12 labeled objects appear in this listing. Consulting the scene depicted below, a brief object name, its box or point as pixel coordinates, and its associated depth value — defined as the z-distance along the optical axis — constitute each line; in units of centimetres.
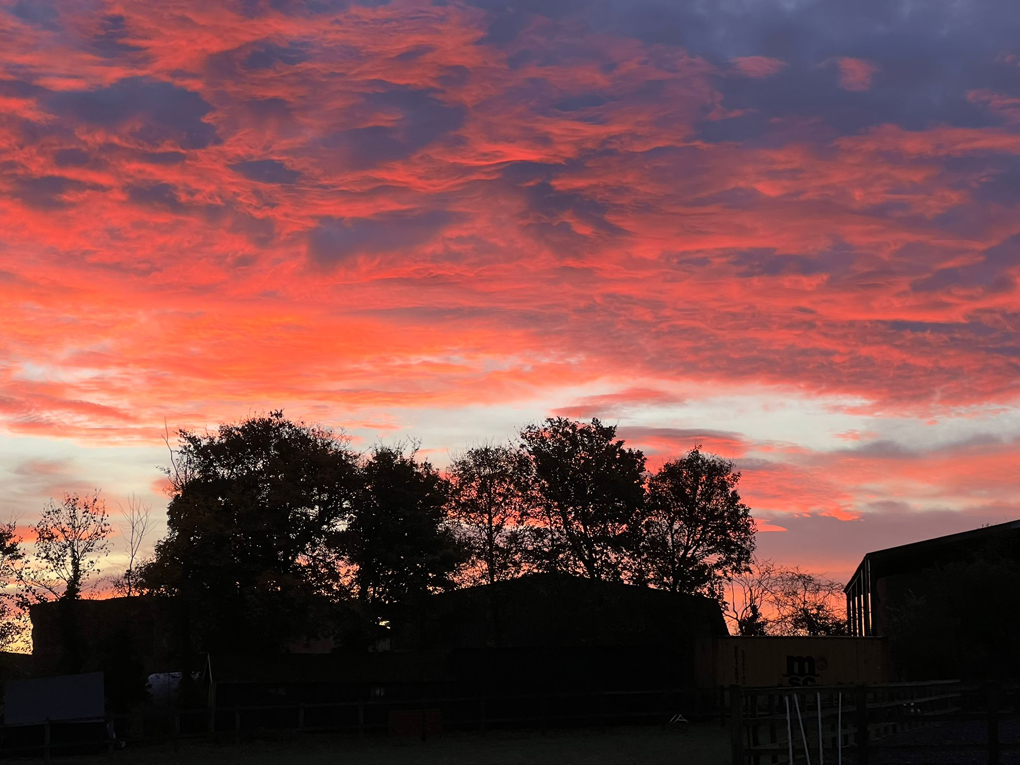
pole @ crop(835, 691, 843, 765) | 1687
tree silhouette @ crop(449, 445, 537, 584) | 5259
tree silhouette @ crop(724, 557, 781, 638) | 6581
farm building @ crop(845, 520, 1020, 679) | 4188
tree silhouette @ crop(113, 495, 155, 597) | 4901
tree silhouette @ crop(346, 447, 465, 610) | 4684
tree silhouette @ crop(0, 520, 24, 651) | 5250
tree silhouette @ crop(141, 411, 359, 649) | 4409
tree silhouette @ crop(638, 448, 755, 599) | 5000
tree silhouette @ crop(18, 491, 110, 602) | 5434
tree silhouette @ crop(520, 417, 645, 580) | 5003
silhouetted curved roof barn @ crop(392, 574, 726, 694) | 4084
